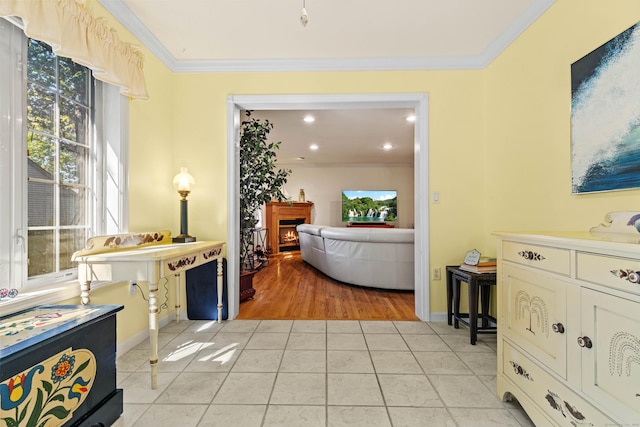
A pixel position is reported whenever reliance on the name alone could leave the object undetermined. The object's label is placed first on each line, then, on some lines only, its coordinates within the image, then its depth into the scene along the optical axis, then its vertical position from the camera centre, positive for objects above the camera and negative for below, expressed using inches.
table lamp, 94.3 +6.5
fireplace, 275.6 -8.7
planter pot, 126.7 -34.3
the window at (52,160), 53.1 +12.6
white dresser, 34.7 -16.9
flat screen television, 296.4 +9.3
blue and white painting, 50.9 +19.8
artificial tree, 123.3 +18.5
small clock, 88.3 -14.4
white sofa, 140.6 -23.1
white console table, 63.6 -12.9
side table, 83.6 -28.4
